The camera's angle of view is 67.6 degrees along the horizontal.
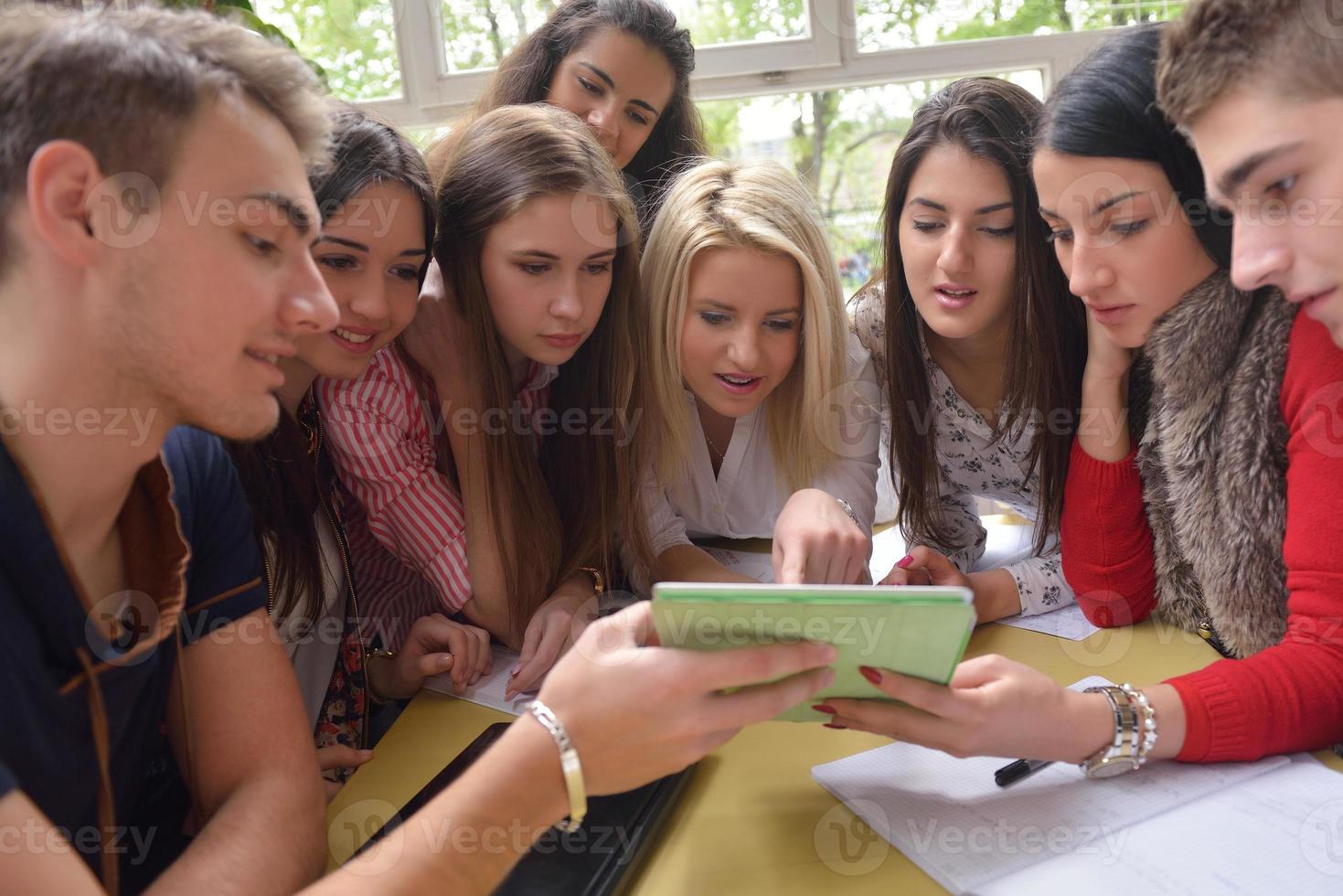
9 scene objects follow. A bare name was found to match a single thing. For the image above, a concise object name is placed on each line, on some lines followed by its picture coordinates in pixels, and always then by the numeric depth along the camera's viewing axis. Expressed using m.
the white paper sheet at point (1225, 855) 0.80
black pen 0.97
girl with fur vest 0.98
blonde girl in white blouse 1.71
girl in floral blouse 1.60
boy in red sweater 0.95
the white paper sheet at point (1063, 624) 1.34
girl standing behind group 2.38
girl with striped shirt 1.54
